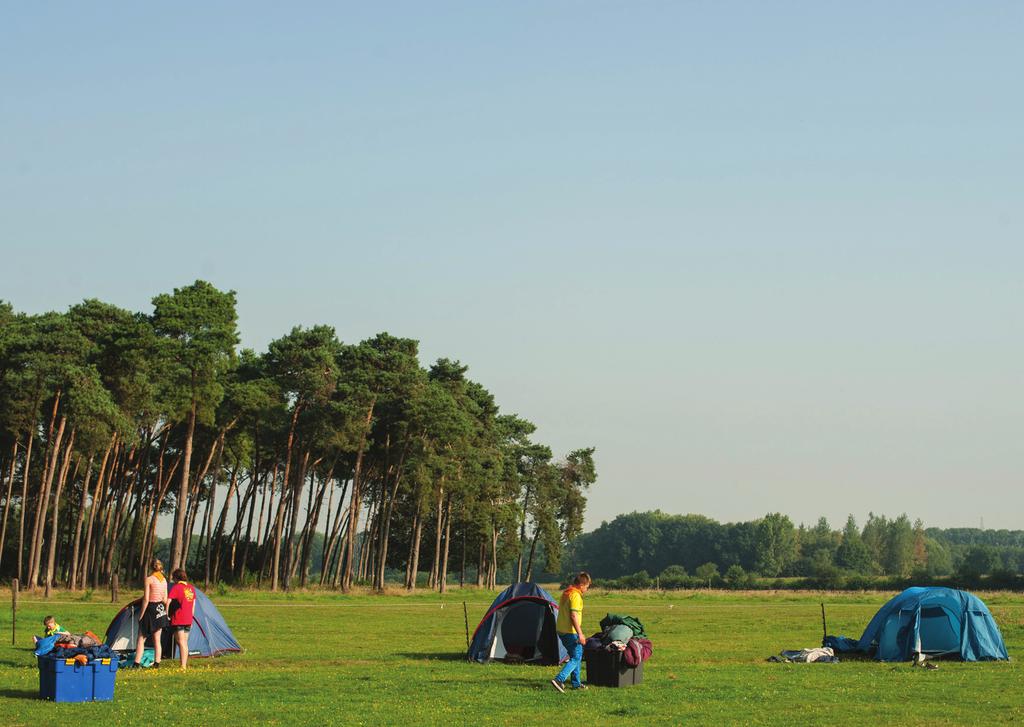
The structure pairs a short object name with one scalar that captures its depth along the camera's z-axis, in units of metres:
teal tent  29.62
